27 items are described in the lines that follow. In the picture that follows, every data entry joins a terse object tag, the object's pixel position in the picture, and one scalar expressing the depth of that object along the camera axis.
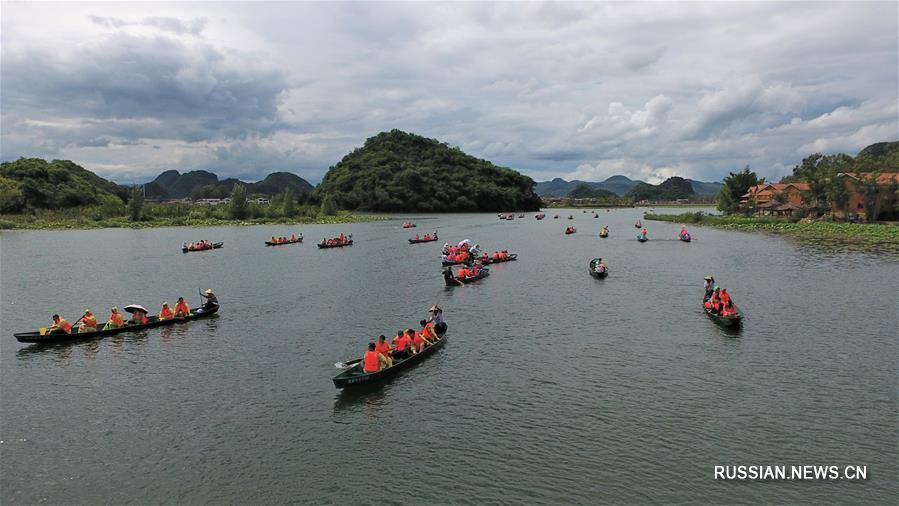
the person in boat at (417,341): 29.09
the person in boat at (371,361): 25.39
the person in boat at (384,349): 26.52
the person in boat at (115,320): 34.88
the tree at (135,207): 136.00
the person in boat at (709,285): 41.13
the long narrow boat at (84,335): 32.03
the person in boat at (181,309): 37.94
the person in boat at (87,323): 33.66
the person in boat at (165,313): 37.16
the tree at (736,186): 139.62
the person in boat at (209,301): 39.68
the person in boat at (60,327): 32.75
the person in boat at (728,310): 34.19
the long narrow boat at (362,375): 24.44
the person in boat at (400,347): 27.95
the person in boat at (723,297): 36.44
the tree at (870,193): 93.56
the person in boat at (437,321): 33.41
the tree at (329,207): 175.38
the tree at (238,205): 147.62
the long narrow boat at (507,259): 67.00
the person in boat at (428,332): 30.86
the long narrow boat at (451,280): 50.81
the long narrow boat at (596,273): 54.58
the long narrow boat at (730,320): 33.66
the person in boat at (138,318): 35.88
